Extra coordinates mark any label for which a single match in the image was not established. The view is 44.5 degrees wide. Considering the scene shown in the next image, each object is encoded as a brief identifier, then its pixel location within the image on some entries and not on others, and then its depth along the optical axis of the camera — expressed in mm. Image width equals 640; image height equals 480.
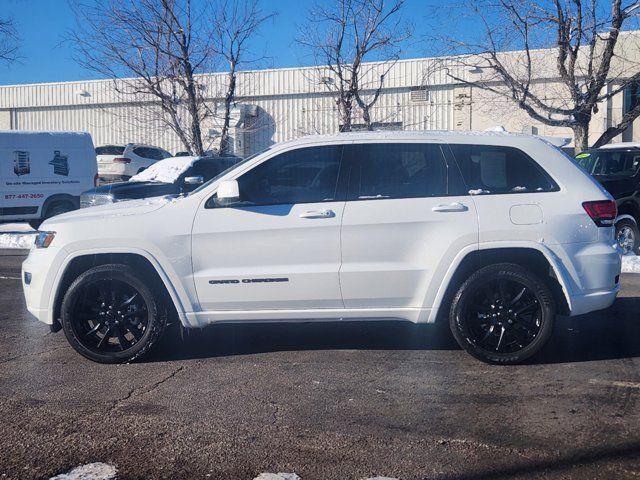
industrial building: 25641
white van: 16984
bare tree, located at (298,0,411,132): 19062
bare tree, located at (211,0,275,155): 20156
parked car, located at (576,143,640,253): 12797
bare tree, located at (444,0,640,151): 15445
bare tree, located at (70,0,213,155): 19047
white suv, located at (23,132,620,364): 6105
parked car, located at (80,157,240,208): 14375
